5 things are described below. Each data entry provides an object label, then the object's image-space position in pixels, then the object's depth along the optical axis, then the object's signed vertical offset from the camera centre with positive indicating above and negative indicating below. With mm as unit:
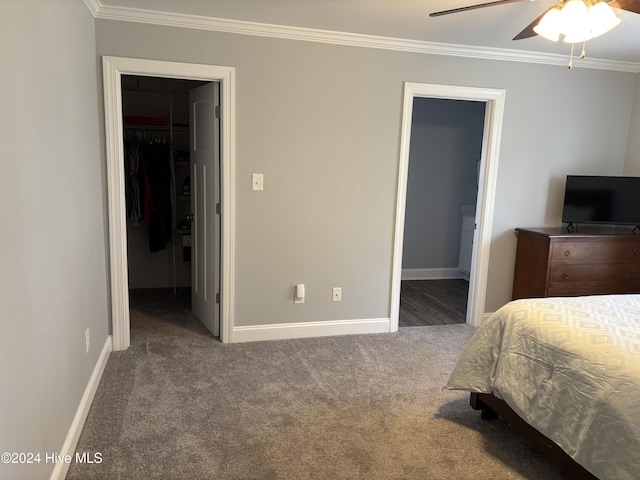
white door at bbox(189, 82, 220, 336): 3488 -249
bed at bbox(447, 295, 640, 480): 1811 -863
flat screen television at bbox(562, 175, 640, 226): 3928 -132
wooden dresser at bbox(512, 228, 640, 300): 3787 -644
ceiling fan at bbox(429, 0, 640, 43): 1981 +761
